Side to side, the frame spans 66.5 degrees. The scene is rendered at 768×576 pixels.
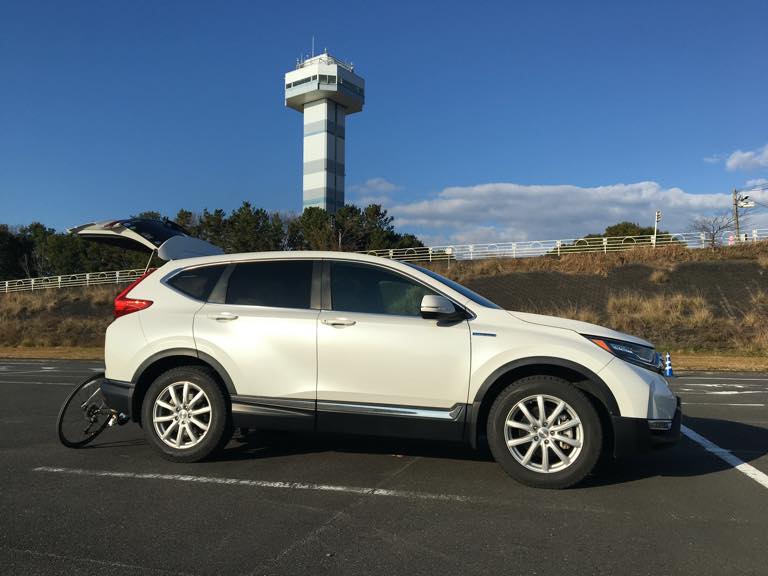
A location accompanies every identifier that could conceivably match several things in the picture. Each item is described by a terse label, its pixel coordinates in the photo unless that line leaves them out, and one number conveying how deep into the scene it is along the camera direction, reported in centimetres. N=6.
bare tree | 3545
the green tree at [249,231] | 6175
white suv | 447
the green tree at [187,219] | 6625
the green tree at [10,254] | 7800
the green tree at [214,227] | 6397
